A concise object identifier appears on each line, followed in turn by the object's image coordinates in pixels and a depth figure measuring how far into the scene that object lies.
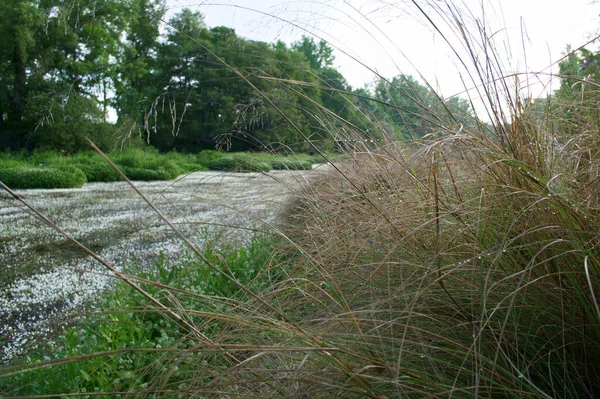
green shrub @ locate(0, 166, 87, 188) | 10.69
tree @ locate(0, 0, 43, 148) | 17.20
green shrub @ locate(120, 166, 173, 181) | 14.09
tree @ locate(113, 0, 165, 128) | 23.73
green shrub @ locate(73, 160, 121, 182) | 13.22
